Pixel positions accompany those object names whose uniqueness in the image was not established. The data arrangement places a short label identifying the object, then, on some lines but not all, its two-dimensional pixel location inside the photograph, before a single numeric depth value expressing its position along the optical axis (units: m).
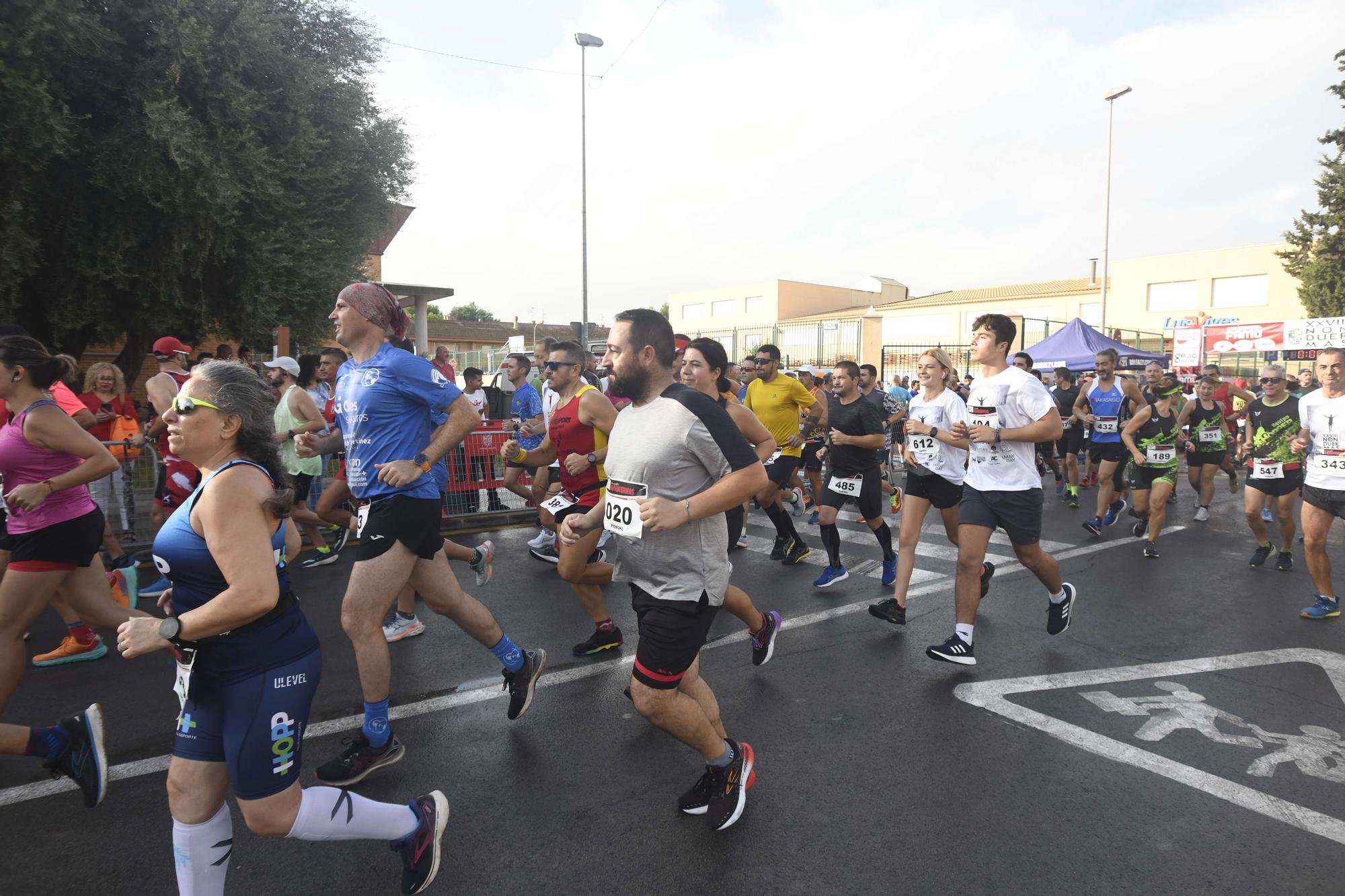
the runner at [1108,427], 8.86
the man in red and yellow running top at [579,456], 4.66
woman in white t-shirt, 5.63
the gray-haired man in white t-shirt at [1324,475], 5.55
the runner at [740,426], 4.34
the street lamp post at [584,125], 19.91
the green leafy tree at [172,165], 11.03
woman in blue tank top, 2.07
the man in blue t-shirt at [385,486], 3.38
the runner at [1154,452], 7.81
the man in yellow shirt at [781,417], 7.48
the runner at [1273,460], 6.95
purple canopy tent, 19.91
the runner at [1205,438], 9.42
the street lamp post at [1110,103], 27.27
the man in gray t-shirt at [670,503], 2.72
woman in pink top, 3.52
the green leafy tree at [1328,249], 30.17
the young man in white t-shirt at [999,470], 4.66
